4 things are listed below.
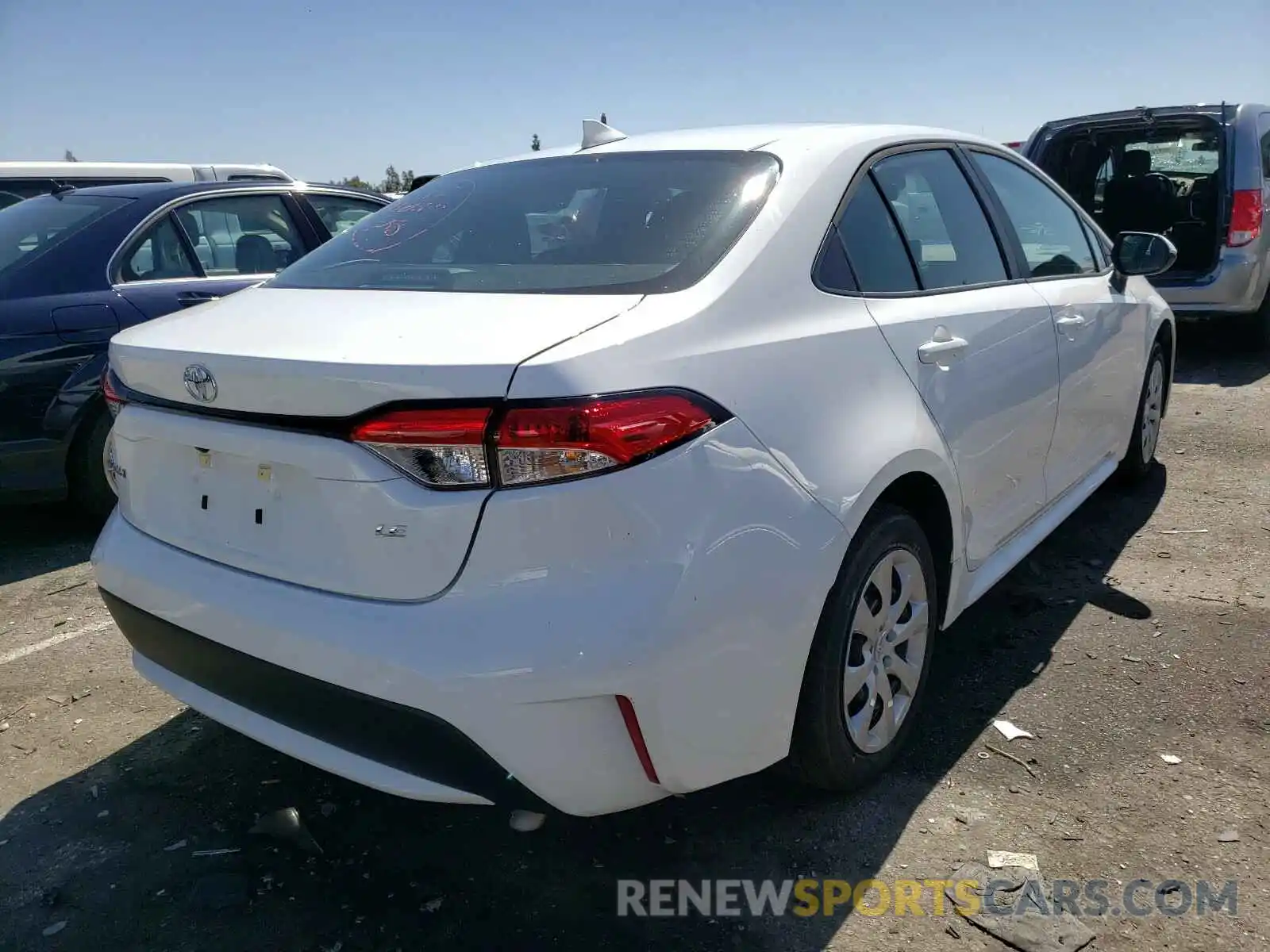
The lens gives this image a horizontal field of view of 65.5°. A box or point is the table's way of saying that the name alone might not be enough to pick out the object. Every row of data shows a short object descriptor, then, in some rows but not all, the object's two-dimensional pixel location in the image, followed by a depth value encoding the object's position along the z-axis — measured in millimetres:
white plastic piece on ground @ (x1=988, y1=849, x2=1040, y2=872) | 2238
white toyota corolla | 1727
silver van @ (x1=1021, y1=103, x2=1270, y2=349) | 7145
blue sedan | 4129
